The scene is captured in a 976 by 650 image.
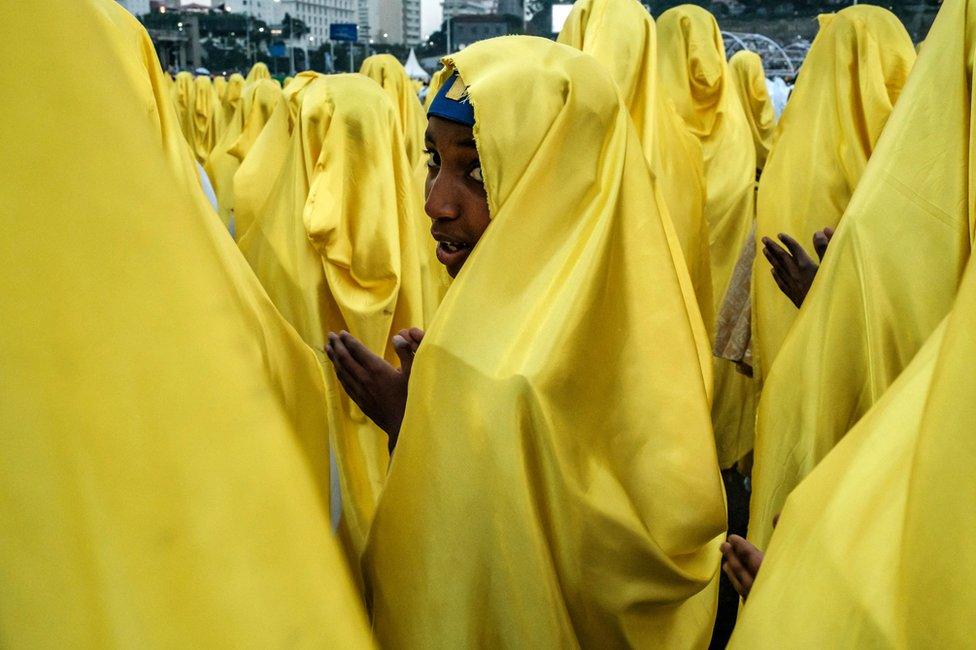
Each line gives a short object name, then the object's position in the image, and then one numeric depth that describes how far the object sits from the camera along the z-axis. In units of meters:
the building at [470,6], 78.29
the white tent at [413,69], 31.02
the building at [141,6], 64.51
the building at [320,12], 106.88
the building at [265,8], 99.25
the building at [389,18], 105.62
